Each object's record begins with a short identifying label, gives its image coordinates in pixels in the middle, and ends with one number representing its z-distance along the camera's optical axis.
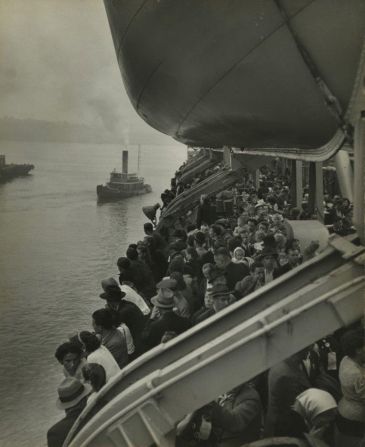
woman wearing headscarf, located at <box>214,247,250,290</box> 5.87
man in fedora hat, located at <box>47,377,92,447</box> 3.50
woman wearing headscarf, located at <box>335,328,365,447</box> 2.93
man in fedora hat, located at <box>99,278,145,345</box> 4.99
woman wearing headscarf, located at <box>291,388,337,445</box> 2.93
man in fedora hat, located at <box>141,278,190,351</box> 4.39
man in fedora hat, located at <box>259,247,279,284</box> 5.65
